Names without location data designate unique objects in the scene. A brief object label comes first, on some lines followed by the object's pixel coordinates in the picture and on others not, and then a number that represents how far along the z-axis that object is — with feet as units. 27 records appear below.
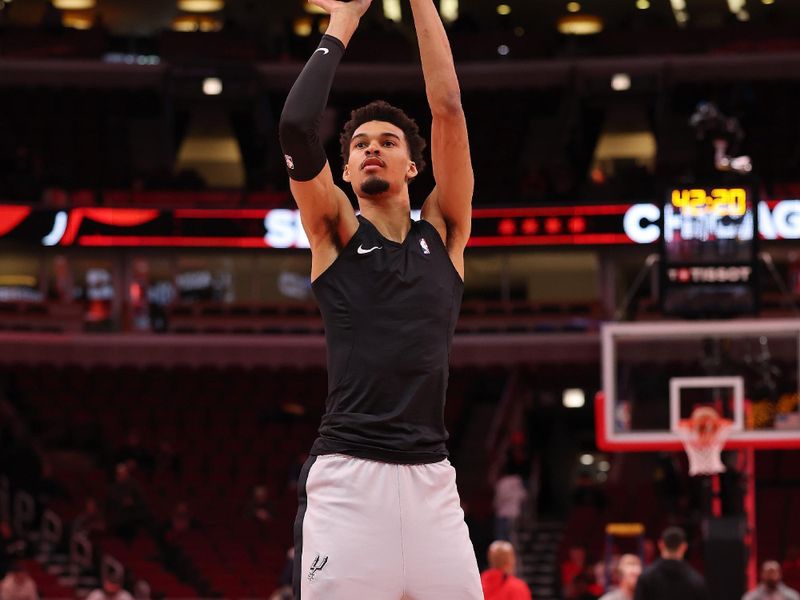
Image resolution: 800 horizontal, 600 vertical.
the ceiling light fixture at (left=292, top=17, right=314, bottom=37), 106.49
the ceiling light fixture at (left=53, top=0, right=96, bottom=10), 107.14
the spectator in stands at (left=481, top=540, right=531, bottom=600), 29.71
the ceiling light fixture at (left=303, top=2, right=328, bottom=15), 106.44
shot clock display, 47.09
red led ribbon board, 85.76
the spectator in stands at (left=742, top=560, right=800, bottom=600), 43.27
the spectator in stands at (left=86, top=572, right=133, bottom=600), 48.16
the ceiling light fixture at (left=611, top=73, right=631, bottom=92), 96.32
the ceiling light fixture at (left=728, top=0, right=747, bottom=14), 106.52
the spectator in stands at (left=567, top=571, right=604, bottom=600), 52.29
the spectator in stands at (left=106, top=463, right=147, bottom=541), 65.51
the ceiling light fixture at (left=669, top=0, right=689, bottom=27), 106.63
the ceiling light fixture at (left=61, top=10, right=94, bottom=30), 107.45
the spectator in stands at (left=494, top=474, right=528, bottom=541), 69.00
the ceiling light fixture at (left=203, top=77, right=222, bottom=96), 94.27
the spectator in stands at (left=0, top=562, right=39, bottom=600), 48.29
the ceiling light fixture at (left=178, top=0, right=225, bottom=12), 107.76
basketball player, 12.60
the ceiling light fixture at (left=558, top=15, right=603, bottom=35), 108.17
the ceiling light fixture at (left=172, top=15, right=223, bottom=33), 106.93
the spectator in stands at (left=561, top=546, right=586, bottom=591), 59.36
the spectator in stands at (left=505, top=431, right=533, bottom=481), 71.61
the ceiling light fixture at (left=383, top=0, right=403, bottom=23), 107.24
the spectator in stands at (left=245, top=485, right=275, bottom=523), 67.31
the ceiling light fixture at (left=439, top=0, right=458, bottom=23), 109.09
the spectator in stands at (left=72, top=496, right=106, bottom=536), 65.82
